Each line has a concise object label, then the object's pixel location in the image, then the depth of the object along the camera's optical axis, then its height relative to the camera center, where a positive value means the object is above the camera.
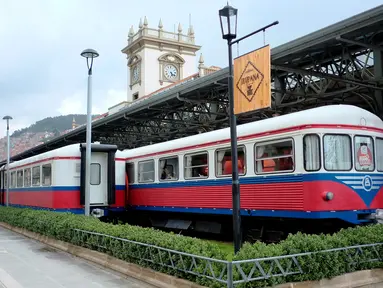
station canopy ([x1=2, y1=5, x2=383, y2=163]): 13.50 +4.11
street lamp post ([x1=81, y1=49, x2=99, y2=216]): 14.42 +1.67
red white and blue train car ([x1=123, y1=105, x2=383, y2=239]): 10.35 +0.26
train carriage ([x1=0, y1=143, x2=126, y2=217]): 17.06 +0.21
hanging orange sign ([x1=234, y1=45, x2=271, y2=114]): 8.45 +1.90
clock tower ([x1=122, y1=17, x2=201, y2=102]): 64.88 +18.15
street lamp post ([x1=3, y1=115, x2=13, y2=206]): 25.27 +1.81
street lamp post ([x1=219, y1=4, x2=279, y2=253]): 8.28 +1.18
